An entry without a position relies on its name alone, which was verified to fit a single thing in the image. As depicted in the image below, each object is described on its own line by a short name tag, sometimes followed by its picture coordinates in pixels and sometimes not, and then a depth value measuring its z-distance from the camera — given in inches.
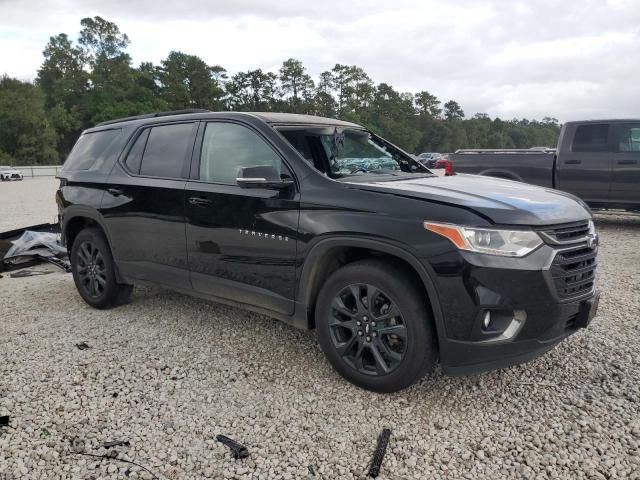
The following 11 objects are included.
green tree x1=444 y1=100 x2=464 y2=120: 4890.3
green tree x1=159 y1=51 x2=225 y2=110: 3004.4
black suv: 110.6
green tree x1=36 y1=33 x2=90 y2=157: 2790.4
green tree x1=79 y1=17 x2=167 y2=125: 2778.1
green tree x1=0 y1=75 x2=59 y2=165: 2249.0
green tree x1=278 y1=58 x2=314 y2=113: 3363.7
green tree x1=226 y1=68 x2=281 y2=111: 3339.1
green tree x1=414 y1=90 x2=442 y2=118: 4170.0
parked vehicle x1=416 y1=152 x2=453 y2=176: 386.3
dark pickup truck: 350.6
